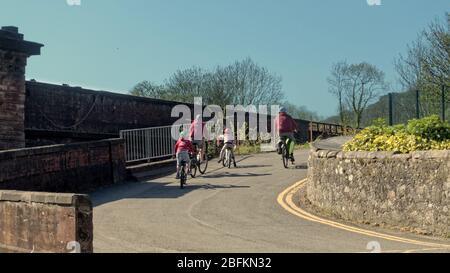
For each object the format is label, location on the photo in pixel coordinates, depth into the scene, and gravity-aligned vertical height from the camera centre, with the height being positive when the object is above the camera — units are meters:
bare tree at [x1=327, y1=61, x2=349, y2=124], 50.98 +2.72
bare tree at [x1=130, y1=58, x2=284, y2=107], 55.22 +4.47
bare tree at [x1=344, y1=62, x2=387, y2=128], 51.38 +5.08
